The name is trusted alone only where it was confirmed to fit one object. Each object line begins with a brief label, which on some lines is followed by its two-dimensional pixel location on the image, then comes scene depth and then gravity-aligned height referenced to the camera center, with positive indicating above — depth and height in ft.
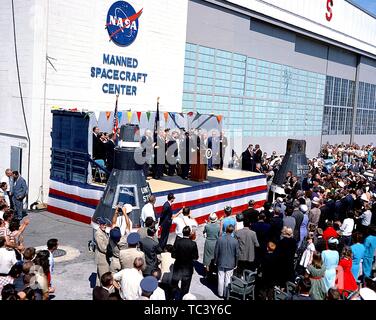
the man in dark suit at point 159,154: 48.70 -3.75
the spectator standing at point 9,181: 41.19 -6.54
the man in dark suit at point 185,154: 50.16 -3.72
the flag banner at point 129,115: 54.75 +0.47
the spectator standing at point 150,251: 25.49 -7.68
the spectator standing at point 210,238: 30.40 -7.99
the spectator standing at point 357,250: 28.35 -7.65
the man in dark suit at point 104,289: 19.08 -7.63
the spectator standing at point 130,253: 22.66 -7.00
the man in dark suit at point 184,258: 25.00 -7.82
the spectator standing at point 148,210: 33.56 -6.93
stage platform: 42.63 -7.87
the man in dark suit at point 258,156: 63.57 -4.33
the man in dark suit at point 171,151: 49.96 -3.42
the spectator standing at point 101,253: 25.73 -8.05
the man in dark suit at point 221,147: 58.52 -3.12
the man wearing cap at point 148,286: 18.84 -7.23
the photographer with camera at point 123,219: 31.18 -7.47
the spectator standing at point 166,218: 34.17 -7.65
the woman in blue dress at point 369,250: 30.27 -8.19
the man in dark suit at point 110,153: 45.32 -3.68
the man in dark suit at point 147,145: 46.65 -2.69
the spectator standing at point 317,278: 23.30 -8.01
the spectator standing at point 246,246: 28.37 -7.81
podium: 49.24 -4.99
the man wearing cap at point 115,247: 24.16 -7.35
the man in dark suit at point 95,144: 45.44 -2.82
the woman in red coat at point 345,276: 25.05 -8.32
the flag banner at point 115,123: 46.80 -0.54
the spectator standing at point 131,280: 20.52 -7.64
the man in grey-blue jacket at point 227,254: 27.22 -8.13
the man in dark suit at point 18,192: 41.19 -7.50
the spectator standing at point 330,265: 24.70 -7.72
